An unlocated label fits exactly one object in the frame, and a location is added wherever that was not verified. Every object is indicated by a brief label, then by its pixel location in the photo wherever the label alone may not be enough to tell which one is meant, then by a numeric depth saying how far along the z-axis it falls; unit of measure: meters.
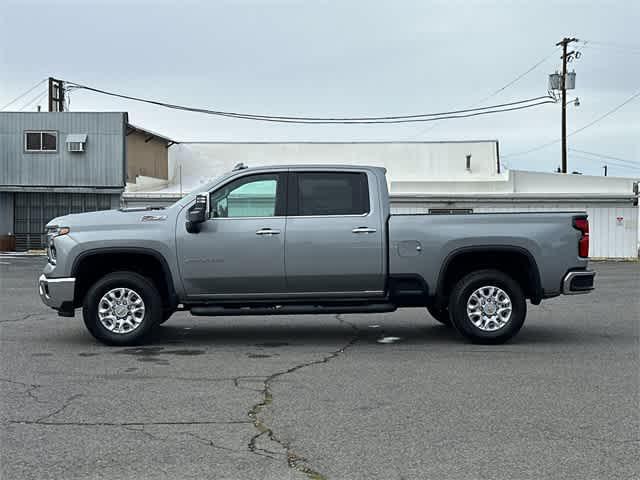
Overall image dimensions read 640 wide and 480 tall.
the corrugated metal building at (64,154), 37.62
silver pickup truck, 9.83
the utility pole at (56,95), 39.78
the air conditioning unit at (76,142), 37.44
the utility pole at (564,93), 41.59
